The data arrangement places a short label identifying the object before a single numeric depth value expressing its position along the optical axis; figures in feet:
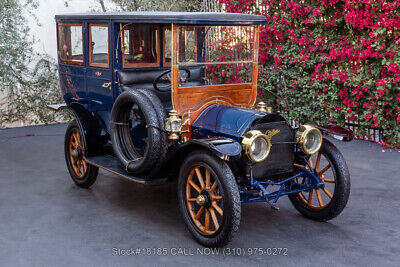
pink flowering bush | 24.26
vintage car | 13.55
